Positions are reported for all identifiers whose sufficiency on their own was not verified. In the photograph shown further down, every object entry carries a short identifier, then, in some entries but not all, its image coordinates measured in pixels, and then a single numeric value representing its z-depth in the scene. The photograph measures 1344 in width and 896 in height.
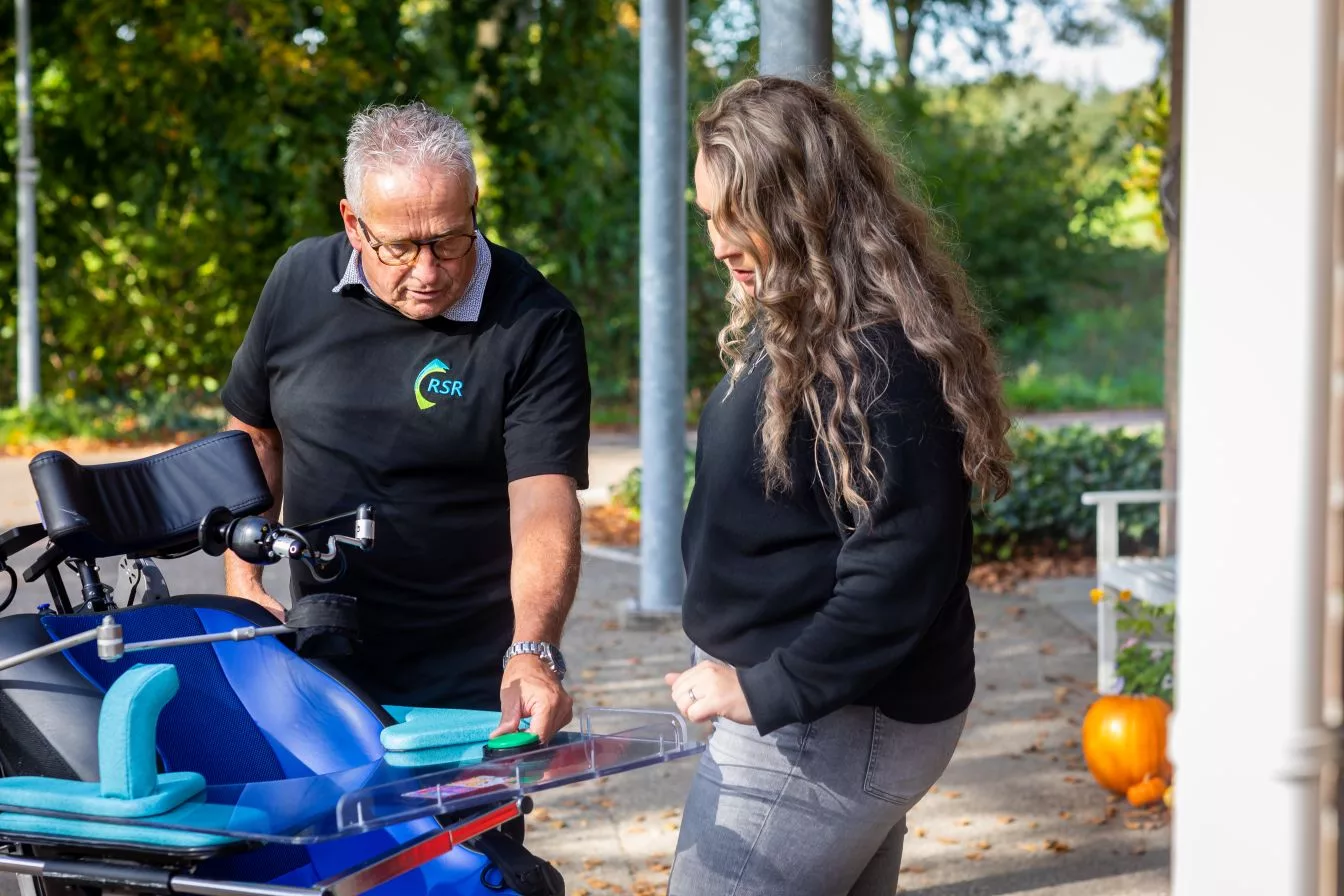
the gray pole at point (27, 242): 15.27
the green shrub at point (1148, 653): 5.37
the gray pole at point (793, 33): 4.74
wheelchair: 1.88
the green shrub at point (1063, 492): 9.53
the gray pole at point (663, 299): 7.60
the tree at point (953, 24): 19.95
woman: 1.98
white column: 1.29
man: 2.74
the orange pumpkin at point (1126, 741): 4.95
